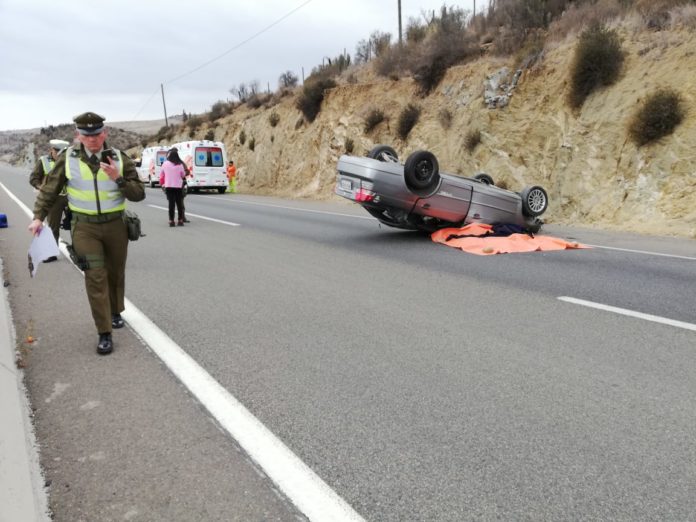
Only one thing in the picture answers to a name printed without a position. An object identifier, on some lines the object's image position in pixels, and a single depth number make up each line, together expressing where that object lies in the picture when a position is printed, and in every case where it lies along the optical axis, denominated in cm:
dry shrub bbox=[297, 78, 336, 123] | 2993
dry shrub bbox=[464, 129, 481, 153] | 1875
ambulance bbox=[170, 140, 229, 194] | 2774
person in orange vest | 2923
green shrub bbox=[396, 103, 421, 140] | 2245
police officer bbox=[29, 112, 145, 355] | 438
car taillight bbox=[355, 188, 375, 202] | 967
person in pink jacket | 1320
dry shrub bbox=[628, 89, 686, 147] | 1345
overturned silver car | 968
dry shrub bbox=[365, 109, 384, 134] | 2462
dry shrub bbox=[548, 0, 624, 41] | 1714
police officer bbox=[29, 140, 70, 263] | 841
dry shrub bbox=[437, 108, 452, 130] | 2067
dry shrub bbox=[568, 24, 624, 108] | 1542
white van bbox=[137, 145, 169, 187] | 3200
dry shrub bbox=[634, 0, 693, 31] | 1558
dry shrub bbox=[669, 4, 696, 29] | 1462
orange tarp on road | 922
